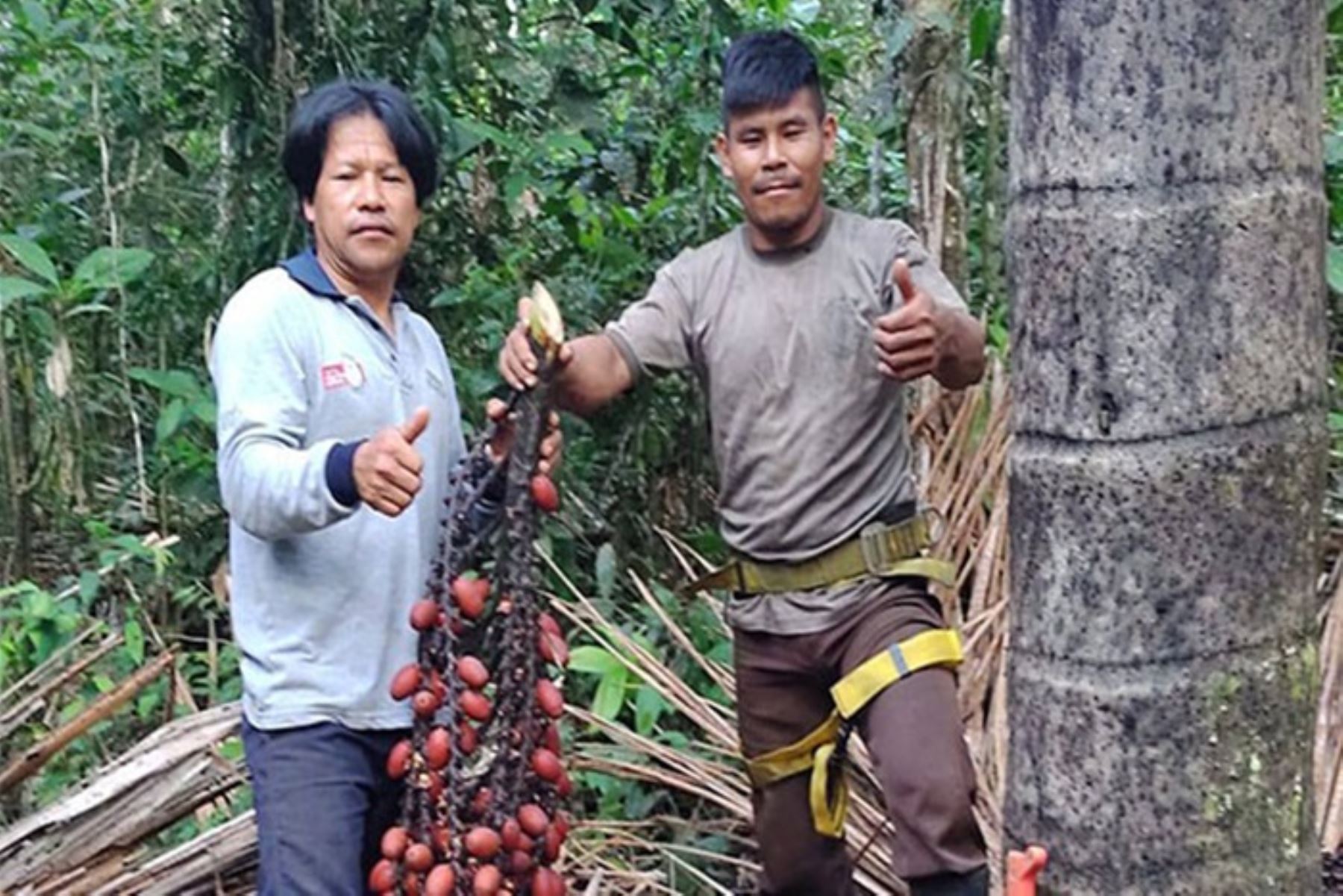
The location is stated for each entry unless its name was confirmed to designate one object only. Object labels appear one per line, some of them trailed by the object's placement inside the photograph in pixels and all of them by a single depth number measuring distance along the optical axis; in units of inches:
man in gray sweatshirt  89.3
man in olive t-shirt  108.9
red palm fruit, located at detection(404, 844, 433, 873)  85.8
